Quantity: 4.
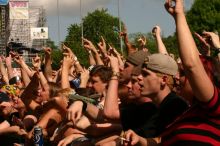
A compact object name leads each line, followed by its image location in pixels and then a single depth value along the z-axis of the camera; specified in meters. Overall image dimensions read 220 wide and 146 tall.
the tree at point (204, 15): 60.72
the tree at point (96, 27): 97.37
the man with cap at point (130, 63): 6.19
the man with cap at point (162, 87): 5.02
